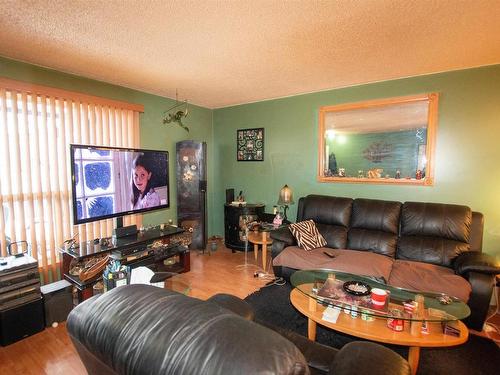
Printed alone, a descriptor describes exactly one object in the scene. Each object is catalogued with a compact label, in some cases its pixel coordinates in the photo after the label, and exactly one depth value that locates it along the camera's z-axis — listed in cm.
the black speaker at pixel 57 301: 233
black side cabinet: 414
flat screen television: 266
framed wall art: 438
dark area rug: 182
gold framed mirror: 310
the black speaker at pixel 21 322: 207
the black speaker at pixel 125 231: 302
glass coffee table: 166
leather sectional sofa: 224
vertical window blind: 251
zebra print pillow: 310
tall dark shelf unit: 411
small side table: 352
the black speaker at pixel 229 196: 445
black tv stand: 251
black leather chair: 54
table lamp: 373
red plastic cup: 191
